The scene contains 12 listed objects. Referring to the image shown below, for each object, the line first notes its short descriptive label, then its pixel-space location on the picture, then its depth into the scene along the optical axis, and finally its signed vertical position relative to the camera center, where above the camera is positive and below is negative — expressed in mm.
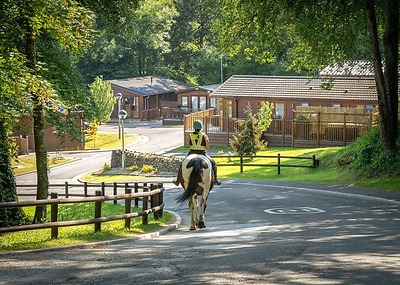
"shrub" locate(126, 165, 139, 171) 50525 -3499
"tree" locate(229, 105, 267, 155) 50406 -1931
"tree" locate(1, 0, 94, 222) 18688 +2026
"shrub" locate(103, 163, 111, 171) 52406 -3546
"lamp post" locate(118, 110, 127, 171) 51188 -333
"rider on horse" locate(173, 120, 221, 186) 21844 -889
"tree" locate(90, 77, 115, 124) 75438 +1374
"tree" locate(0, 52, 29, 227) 17406 +60
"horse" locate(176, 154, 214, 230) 21250 -1790
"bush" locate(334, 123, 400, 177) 34312 -2293
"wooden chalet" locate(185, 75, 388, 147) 56094 -24
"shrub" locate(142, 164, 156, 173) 48312 -3402
